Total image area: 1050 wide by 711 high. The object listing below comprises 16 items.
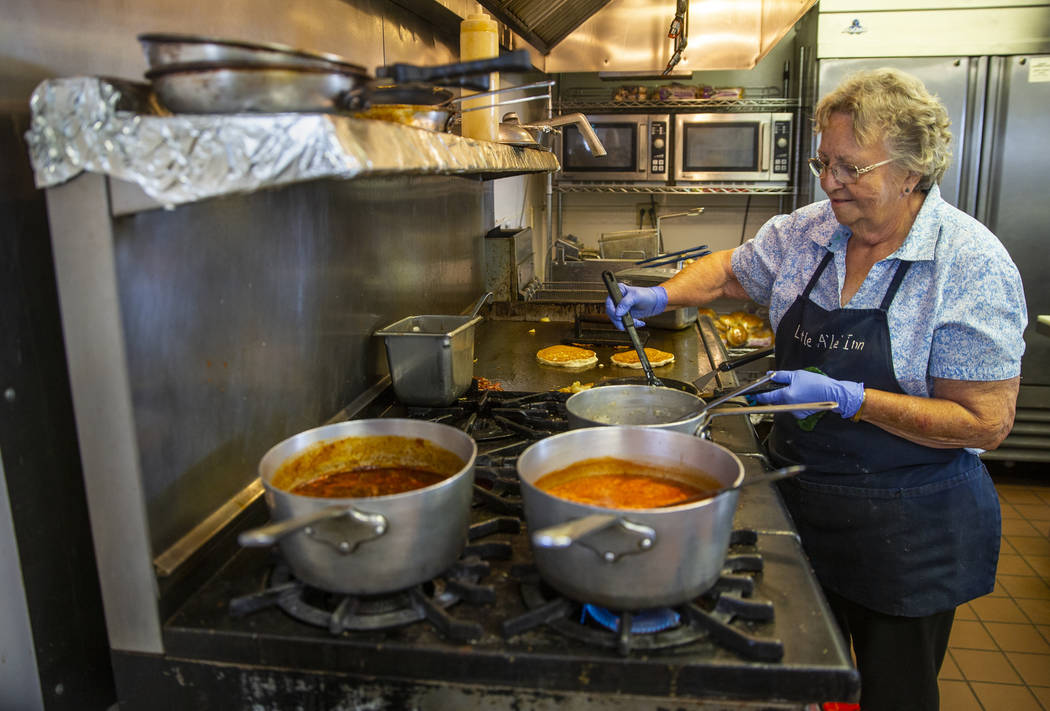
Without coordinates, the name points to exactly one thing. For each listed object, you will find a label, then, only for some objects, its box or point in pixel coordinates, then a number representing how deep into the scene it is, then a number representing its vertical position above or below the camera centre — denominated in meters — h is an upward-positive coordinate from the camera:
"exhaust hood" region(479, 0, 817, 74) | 4.33 +0.92
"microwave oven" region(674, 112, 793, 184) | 4.72 +0.29
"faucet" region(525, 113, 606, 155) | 2.46 +0.24
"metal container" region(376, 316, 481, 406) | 1.99 -0.43
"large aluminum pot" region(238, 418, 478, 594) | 1.01 -0.46
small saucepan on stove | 1.59 -0.45
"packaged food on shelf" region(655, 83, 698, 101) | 4.93 +0.67
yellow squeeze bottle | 2.10 +0.43
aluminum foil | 0.89 +0.07
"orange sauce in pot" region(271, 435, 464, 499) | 1.27 -0.47
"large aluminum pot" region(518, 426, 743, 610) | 0.96 -0.47
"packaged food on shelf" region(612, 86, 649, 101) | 5.08 +0.69
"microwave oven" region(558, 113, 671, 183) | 4.86 +0.31
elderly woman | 1.62 -0.42
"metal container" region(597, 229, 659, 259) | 4.77 -0.30
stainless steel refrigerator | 3.98 +0.16
